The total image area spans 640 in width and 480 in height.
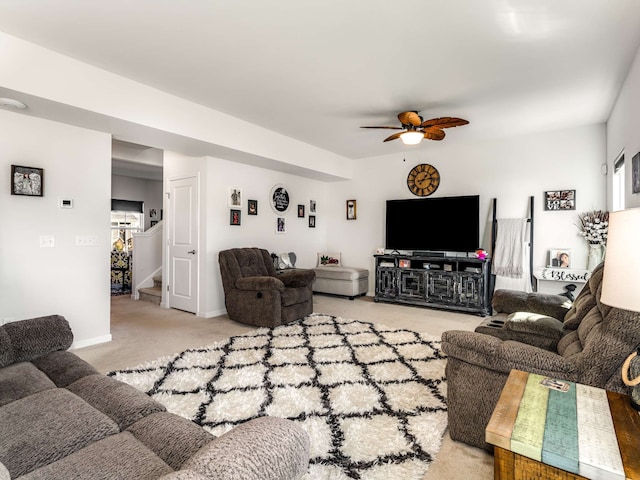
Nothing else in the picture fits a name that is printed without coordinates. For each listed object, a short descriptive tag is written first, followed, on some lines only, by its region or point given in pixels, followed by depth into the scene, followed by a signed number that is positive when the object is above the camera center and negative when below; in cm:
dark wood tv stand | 491 -64
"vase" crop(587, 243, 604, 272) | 422 -16
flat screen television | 519 +26
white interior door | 491 -10
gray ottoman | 593 -75
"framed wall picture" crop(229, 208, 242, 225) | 505 +32
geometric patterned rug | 182 -111
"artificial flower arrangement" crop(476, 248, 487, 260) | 491 -20
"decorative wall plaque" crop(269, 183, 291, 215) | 577 +67
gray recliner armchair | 414 -66
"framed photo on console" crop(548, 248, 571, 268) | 459 -22
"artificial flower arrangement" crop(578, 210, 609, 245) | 421 +19
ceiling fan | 361 +125
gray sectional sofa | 85 -65
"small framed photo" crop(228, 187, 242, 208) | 504 +60
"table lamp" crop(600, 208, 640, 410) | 109 -8
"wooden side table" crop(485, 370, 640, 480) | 95 -59
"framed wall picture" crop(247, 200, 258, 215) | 534 +48
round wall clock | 572 +102
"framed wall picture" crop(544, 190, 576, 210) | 457 +56
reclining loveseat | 146 -57
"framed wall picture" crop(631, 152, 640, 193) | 246 +51
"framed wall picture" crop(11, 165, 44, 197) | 304 +49
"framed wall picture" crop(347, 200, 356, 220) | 667 +57
